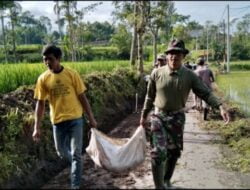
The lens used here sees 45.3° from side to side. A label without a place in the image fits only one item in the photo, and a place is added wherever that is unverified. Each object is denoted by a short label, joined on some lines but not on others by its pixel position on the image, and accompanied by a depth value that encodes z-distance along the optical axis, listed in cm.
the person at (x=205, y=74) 816
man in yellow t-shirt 343
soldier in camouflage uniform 337
